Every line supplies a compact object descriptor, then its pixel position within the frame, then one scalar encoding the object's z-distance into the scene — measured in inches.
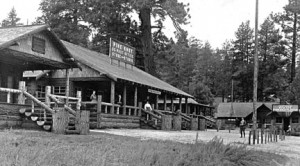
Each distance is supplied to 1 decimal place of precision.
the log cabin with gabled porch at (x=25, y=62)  690.8
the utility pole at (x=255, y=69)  888.3
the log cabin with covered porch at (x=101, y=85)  1012.6
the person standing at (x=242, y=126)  1136.8
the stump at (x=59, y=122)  631.2
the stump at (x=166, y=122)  1132.5
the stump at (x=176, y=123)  1193.2
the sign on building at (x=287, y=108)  1923.0
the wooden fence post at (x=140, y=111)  1191.6
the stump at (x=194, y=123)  1373.0
